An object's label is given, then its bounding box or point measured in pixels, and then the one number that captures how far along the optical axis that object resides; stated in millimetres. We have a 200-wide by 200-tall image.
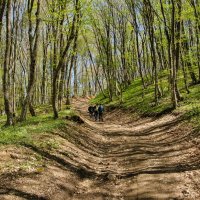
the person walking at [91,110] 34241
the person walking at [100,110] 31359
